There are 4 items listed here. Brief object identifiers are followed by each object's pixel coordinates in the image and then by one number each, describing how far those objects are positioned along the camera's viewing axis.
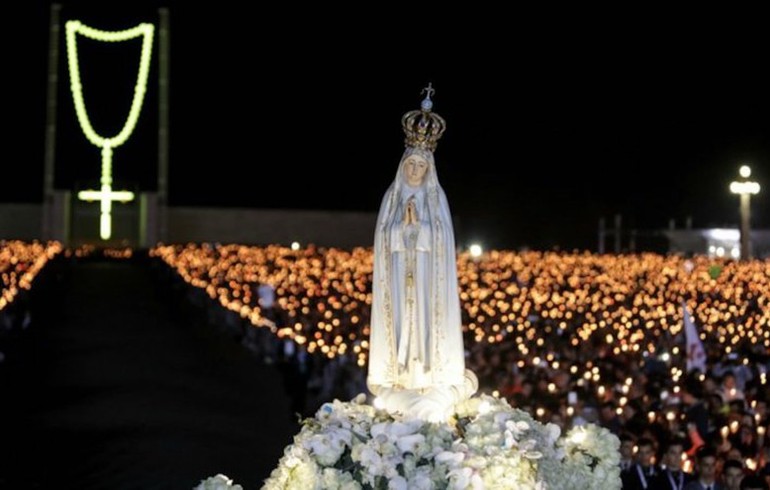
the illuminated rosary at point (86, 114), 51.47
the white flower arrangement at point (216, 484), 7.26
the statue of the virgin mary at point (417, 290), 8.26
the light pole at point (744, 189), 29.66
